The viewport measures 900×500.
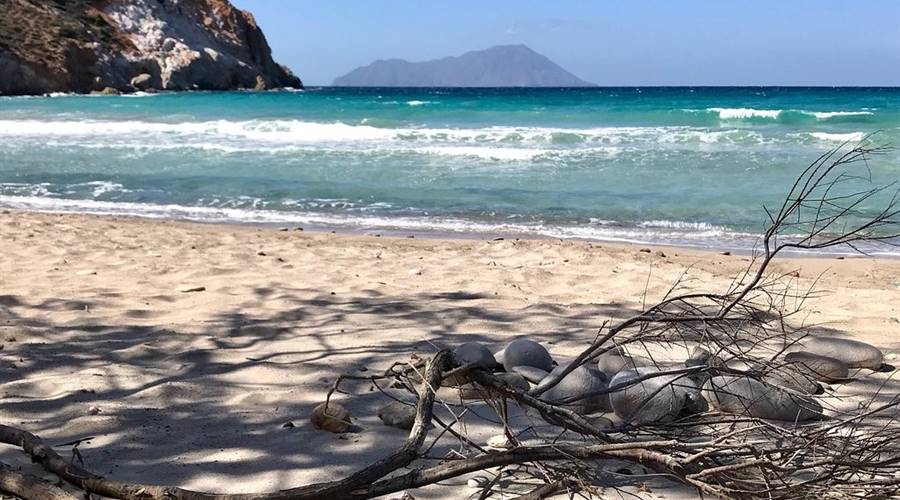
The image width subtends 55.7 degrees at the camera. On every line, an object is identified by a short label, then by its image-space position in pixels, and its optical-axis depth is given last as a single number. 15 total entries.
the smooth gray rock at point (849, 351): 3.73
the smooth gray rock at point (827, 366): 3.54
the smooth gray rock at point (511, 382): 3.19
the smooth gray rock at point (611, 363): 3.52
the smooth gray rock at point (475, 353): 3.40
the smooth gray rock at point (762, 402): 2.96
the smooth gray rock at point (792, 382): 3.01
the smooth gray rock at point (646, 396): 2.82
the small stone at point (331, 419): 2.91
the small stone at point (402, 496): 2.36
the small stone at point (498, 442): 2.68
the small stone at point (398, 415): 2.98
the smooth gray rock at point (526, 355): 3.54
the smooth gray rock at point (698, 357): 3.19
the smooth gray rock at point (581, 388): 3.12
